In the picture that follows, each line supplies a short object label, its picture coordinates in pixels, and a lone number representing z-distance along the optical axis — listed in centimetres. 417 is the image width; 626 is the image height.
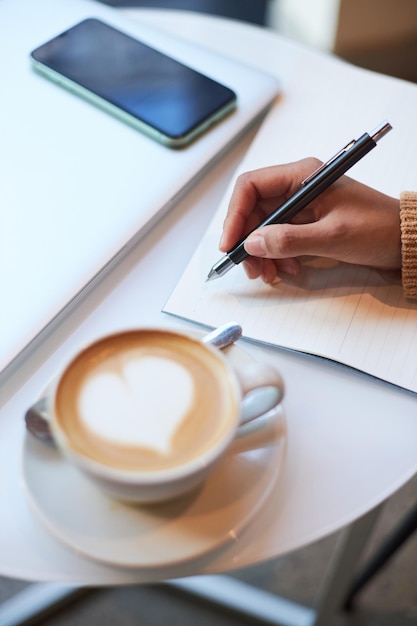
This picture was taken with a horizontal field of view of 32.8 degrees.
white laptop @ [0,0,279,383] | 60
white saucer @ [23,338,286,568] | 44
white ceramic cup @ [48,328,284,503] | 42
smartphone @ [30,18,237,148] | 72
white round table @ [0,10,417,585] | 47
